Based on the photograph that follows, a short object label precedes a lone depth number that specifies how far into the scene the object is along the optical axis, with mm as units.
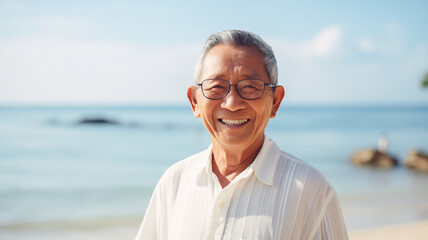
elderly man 1496
